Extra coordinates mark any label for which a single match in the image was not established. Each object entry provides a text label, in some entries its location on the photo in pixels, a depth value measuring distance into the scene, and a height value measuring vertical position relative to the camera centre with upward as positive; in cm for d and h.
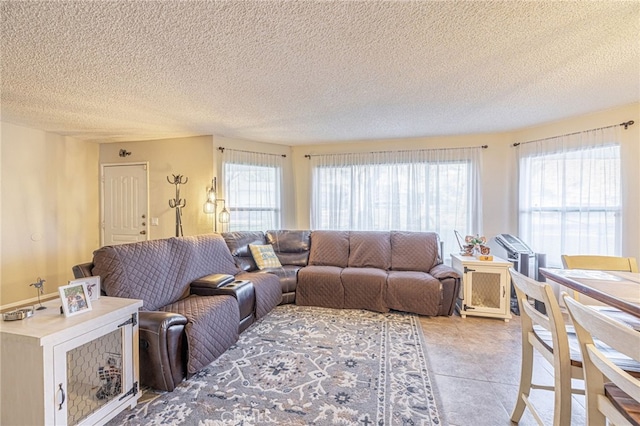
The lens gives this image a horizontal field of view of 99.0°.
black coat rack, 427 +11
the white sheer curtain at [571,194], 319 +20
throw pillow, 388 -68
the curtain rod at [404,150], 426 +98
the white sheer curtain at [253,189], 451 +36
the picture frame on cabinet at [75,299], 154 -52
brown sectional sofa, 202 -81
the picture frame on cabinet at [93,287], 179 -51
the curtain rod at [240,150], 437 +99
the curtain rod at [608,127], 303 +97
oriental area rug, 170 -128
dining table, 128 -44
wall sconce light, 414 +6
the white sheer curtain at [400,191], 432 +30
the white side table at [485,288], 324 -96
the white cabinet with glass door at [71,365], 130 -84
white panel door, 460 +12
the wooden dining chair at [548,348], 124 -72
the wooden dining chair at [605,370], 81 -54
